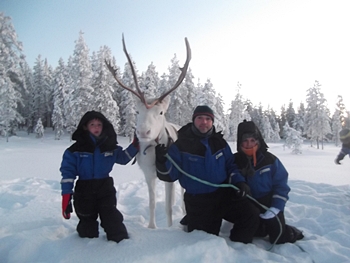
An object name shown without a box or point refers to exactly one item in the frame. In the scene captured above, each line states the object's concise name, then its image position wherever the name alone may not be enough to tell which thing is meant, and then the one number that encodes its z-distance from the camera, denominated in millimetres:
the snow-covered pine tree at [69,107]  30172
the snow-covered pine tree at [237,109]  39094
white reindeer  3490
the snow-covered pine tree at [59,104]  33562
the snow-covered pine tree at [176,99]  30094
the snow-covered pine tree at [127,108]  31111
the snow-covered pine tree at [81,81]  28322
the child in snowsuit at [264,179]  3293
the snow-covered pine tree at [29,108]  37891
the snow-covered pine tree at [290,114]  69544
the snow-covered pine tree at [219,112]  27889
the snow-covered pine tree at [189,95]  31422
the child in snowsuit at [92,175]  3277
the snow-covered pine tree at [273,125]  63719
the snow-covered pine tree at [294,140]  30109
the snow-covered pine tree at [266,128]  59400
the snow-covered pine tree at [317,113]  39031
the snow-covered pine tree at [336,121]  48306
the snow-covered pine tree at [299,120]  62266
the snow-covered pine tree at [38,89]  39562
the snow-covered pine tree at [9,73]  18562
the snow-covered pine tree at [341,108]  47406
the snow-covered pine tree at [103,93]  27573
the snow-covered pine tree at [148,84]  28525
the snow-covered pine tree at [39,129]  34156
